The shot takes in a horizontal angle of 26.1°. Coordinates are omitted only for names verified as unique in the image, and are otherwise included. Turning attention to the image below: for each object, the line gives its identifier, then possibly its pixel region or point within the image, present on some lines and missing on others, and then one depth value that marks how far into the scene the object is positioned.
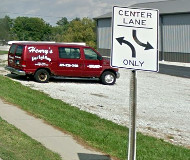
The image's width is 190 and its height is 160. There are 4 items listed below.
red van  19.95
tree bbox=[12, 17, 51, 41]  101.50
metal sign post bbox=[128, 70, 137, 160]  5.04
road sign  5.02
